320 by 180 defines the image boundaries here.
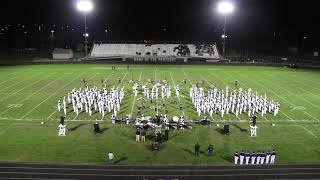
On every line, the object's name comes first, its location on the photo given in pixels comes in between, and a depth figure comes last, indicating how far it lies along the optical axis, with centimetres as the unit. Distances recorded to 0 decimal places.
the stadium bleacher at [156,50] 7531
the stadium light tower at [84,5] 6578
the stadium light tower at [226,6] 6675
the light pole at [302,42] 8598
